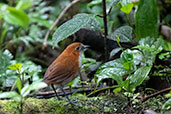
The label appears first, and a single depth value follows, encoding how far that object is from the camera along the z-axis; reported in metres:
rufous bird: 6.05
